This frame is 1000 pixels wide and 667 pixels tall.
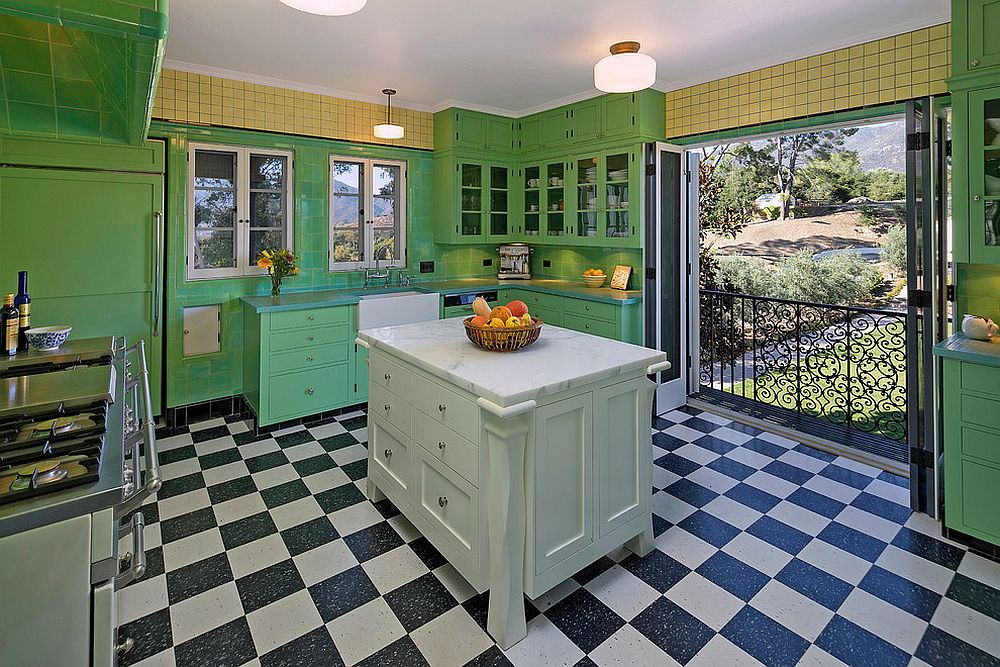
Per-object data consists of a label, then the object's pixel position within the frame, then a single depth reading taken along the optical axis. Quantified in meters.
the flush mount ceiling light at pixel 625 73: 2.78
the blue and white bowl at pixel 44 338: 2.28
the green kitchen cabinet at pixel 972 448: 2.22
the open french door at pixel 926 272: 2.56
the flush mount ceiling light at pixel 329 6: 1.99
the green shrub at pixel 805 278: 4.87
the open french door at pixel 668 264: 4.12
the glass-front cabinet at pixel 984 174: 2.25
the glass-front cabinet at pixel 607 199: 4.17
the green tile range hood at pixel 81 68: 1.02
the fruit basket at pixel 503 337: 2.20
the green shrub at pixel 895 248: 4.59
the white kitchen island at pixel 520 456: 1.81
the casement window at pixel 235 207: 3.91
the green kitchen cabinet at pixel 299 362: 3.69
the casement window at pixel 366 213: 4.57
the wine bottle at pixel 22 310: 2.28
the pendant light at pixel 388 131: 4.01
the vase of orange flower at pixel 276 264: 4.04
